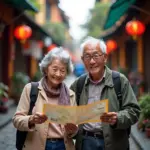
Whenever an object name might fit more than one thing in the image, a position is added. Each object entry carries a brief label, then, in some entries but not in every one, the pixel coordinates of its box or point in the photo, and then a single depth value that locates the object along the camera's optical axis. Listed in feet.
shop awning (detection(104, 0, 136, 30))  29.81
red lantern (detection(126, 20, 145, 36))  40.98
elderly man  10.19
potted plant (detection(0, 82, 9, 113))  34.45
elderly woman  9.86
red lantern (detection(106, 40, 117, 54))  70.57
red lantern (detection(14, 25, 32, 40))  44.21
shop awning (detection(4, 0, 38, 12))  32.55
